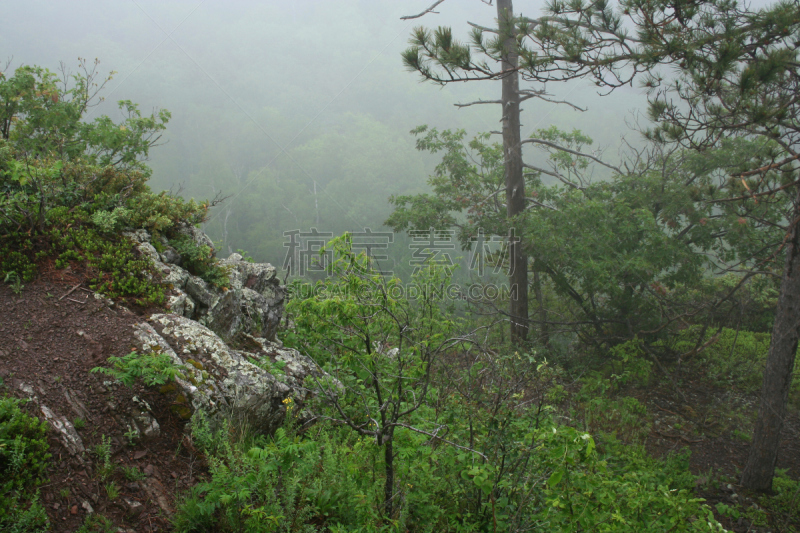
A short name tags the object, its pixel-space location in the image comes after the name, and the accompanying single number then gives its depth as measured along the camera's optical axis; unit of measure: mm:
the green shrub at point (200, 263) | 5020
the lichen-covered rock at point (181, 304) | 4212
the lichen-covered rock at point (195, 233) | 5464
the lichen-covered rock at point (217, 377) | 3424
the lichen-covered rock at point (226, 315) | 4676
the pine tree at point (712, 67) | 4473
